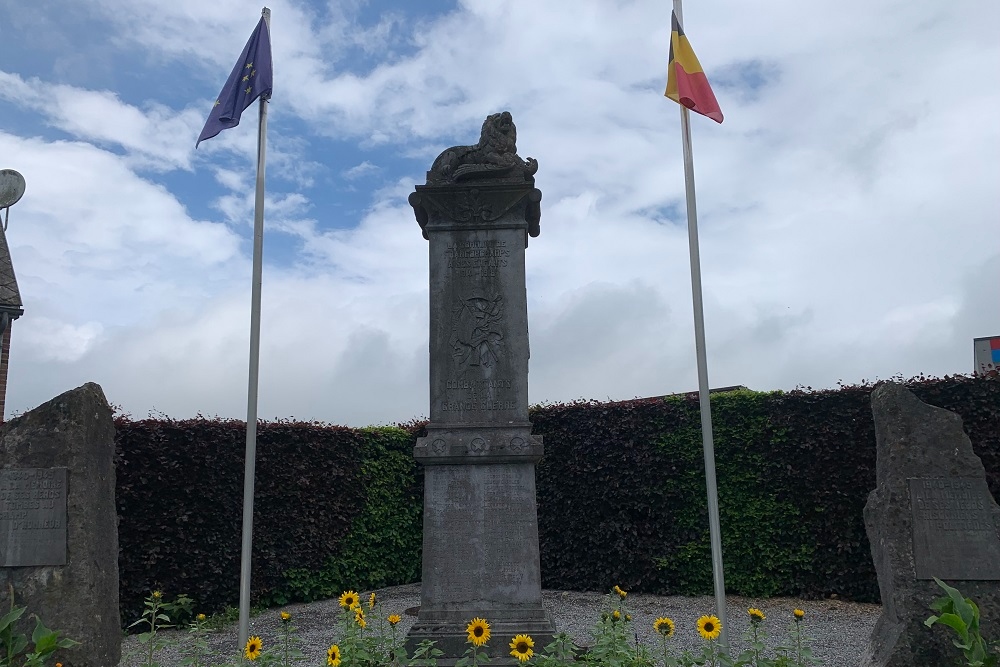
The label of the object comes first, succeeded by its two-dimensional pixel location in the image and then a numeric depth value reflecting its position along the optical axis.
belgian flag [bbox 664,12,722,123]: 7.15
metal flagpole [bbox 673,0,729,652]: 6.16
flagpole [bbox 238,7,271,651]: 6.38
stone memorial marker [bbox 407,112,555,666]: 5.70
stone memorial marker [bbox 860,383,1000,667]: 5.22
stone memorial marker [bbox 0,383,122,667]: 5.49
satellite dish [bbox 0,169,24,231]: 15.57
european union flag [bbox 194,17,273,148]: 7.64
